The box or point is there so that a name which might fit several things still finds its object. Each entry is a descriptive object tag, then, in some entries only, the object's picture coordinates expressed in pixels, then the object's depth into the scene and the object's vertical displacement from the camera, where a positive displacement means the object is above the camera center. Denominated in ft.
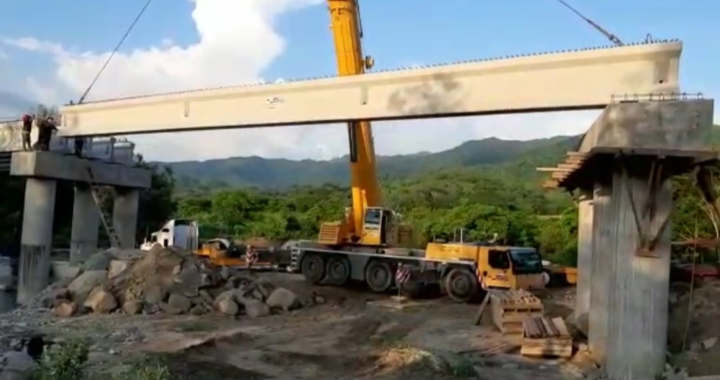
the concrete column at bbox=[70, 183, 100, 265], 90.99 -1.86
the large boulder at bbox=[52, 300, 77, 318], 66.08 -8.68
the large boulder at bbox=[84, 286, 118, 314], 67.05 -8.03
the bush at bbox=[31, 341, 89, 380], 29.04 -6.07
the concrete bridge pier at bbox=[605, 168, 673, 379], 39.14 -2.35
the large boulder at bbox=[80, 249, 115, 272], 80.59 -5.44
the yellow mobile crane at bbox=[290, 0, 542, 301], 72.43 -2.50
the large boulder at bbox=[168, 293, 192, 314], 66.64 -7.65
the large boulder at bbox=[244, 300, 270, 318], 66.33 -7.83
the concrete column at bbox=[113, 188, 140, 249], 98.02 -0.10
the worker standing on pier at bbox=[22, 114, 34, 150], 84.64 +8.27
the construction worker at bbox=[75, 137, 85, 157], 88.32 +7.38
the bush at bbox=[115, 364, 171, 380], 25.93 -5.92
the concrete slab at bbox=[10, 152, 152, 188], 83.05 +4.61
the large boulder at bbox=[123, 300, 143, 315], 66.03 -8.17
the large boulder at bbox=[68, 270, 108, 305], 71.60 -7.05
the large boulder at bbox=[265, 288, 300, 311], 69.15 -7.22
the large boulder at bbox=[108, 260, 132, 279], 74.54 -5.43
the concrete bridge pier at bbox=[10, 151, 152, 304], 83.46 +0.25
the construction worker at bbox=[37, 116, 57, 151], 84.43 +8.43
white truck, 108.68 -2.96
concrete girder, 45.52 +9.91
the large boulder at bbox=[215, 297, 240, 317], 66.13 -7.72
